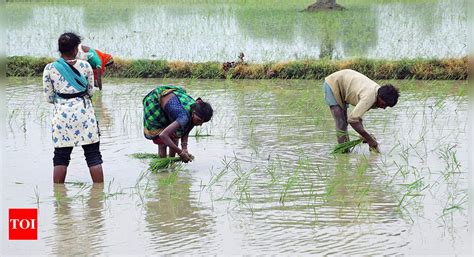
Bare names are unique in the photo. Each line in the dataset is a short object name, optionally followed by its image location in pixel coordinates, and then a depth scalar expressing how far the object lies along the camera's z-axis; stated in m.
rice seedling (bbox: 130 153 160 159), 13.05
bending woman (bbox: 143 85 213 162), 11.52
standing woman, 10.77
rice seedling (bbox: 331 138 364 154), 12.91
